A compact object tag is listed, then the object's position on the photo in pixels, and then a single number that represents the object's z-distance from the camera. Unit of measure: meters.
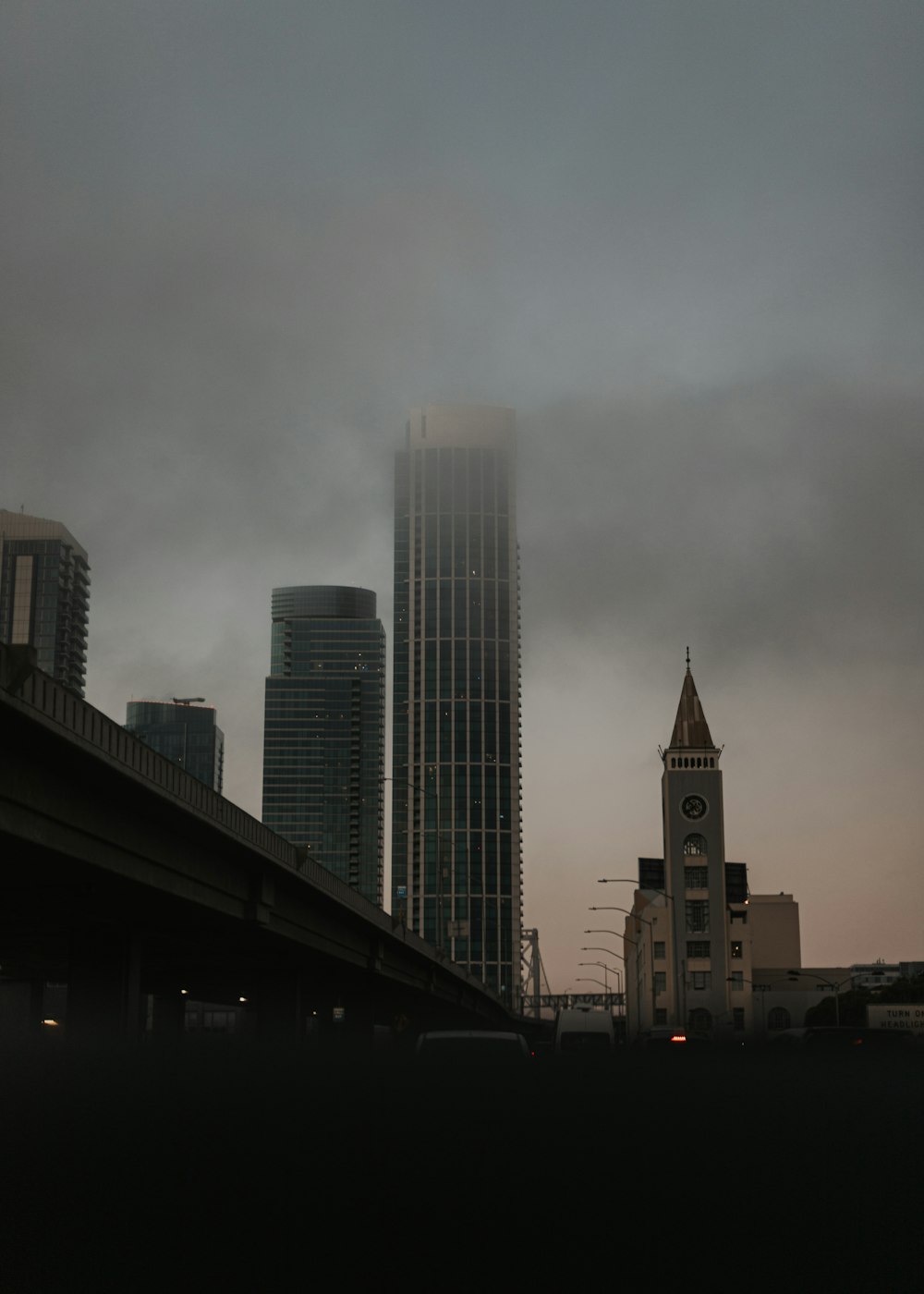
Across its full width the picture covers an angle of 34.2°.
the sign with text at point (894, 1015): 88.06
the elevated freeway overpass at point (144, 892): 30.28
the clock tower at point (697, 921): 159.88
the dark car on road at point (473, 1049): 22.30
